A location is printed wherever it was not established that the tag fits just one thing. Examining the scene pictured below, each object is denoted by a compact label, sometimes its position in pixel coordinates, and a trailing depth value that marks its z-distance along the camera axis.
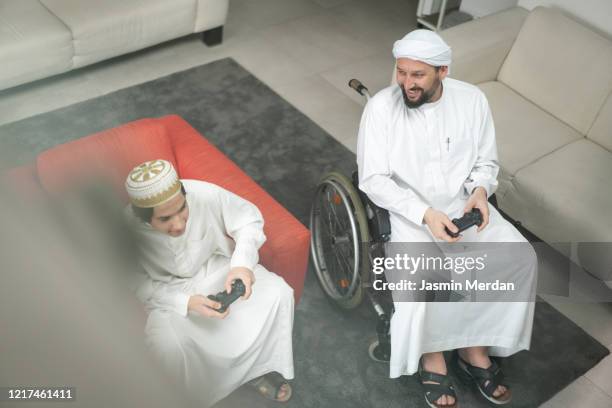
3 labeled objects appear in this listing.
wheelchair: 1.81
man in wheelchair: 1.79
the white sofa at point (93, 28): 2.68
